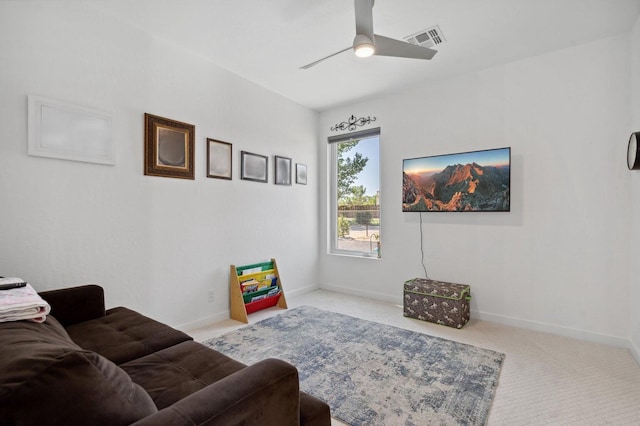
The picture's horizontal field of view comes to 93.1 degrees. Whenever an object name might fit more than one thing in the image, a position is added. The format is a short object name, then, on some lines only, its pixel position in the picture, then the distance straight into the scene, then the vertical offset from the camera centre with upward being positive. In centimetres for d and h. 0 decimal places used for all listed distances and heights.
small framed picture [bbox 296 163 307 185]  422 +56
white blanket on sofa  127 -40
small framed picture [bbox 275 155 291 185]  390 +57
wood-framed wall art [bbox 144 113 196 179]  265 +61
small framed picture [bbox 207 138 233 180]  313 +58
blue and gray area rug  176 -114
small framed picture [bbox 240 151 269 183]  346 +56
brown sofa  68 -54
